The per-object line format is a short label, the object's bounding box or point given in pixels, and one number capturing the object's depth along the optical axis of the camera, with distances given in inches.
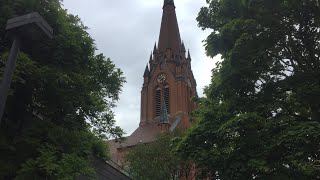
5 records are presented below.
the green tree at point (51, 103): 227.8
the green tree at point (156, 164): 713.7
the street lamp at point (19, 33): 129.6
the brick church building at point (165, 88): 1149.4
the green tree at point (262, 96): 259.9
